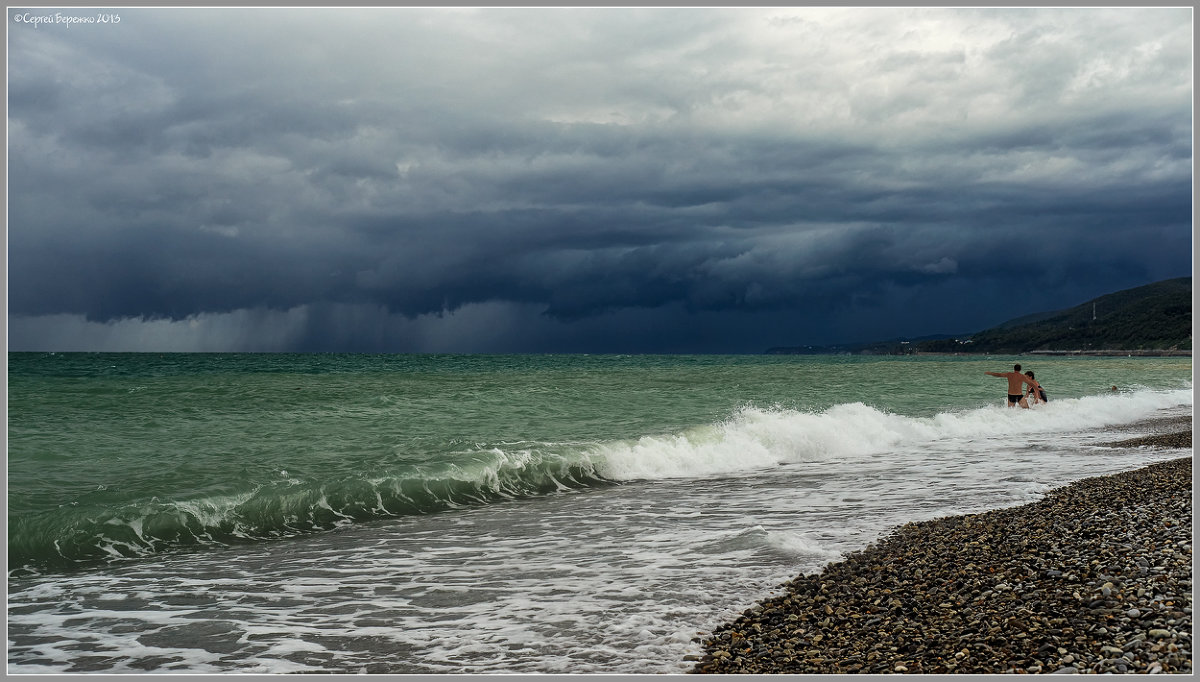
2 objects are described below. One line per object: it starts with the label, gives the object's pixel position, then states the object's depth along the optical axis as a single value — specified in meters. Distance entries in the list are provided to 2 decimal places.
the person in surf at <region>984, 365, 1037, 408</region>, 27.31
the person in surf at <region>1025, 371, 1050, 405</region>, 27.91
